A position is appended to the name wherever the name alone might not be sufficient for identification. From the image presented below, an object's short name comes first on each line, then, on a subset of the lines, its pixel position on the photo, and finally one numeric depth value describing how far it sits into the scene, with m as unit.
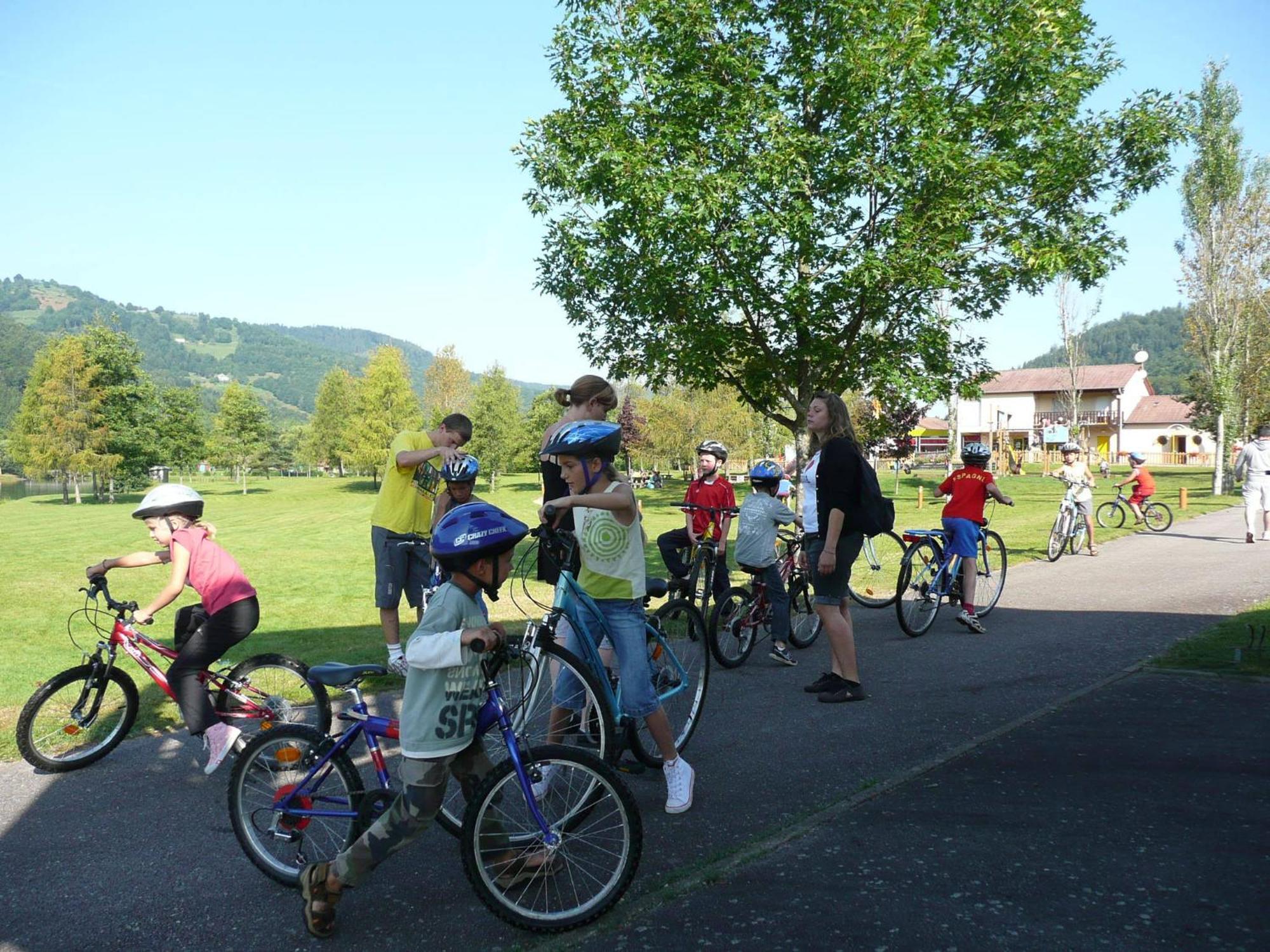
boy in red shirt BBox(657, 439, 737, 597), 7.78
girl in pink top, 4.95
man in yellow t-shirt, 7.13
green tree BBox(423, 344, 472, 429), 69.81
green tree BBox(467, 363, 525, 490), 53.72
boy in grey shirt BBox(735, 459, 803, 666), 7.55
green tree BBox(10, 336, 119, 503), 51.34
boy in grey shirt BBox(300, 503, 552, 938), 3.26
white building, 87.00
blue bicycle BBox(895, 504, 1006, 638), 8.75
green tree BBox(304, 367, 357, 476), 83.62
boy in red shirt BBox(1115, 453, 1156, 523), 19.11
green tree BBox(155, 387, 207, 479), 63.91
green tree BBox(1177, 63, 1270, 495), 33.72
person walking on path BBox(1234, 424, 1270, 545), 15.92
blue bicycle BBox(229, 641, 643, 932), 3.28
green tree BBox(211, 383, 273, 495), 64.38
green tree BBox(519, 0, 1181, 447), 13.45
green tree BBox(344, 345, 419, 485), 56.91
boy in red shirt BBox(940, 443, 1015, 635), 8.88
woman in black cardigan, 6.29
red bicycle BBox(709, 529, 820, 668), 7.37
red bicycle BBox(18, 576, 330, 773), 5.18
